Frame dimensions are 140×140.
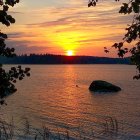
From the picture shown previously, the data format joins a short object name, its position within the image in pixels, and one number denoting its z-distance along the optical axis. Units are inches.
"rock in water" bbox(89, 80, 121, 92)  1311.8
